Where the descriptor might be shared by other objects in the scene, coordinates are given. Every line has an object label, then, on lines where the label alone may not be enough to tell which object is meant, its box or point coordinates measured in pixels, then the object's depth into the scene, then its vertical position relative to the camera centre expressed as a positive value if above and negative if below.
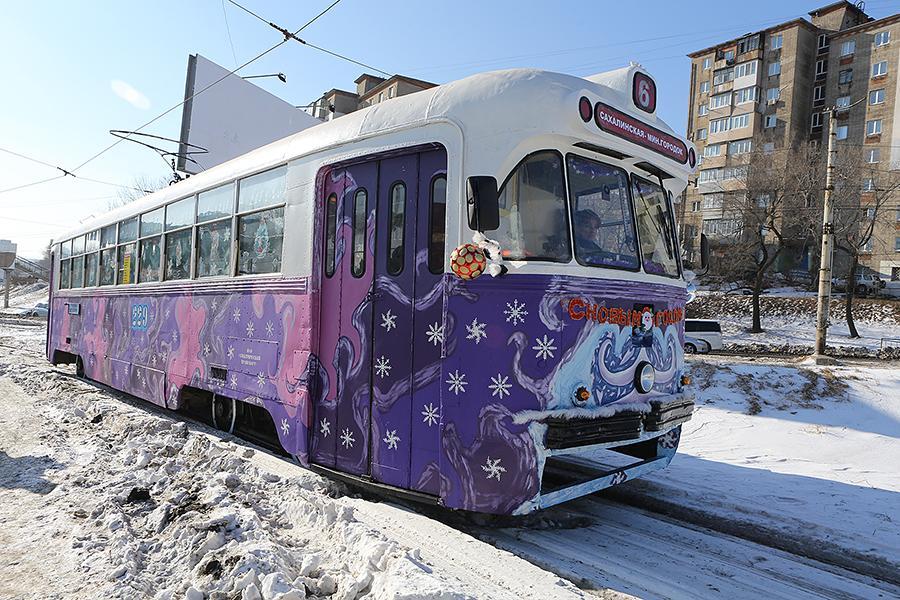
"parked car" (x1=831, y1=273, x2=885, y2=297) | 40.67 +1.37
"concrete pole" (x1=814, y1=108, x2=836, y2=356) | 15.51 +0.86
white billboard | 24.77 +6.36
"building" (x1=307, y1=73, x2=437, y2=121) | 63.00 +20.11
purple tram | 4.23 -0.04
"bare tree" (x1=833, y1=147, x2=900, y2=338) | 32.56 +5.73
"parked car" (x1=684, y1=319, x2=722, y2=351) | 29.64 -1.65
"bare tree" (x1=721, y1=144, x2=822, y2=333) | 35.06 +5.89
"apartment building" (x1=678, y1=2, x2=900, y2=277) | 48.78 +18.32
